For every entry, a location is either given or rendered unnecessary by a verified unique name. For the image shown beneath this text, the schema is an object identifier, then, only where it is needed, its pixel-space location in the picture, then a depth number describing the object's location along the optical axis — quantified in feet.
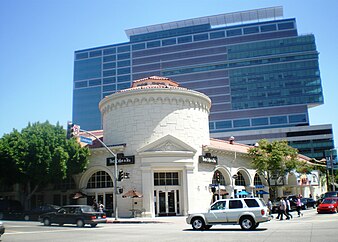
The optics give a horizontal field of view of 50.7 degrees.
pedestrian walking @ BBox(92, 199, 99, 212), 111.09
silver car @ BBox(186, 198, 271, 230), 63.16
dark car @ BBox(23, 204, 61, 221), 105.55
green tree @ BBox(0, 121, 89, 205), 107.24
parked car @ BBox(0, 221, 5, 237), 53.35
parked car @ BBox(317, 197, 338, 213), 97.50
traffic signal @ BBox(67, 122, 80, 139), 85.73
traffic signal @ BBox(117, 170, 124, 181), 101.09
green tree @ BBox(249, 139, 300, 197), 133.90
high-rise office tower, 394.11
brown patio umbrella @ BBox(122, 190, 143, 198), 106.80
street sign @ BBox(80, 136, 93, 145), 87.29
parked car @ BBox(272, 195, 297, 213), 114.21
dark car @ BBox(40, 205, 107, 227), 81.00
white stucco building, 109.91
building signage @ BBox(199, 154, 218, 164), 114.93
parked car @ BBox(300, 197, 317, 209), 133.14
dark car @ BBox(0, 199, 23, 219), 112.84
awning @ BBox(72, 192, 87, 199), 114.83
